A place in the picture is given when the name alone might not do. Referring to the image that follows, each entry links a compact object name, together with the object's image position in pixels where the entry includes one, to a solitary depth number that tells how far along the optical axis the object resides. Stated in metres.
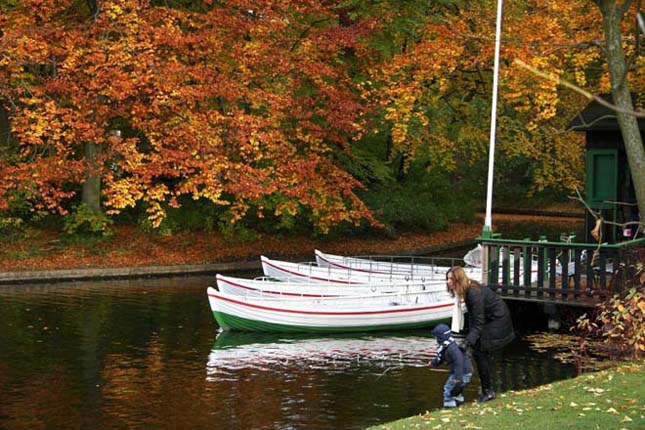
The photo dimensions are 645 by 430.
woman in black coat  14.48
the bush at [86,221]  36.41
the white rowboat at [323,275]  29.91
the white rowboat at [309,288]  26.08
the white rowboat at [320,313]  24.20
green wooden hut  26.94
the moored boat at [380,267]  30.20
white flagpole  23.50
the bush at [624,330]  15.09
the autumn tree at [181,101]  33.72
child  14.27
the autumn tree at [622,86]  18.05
